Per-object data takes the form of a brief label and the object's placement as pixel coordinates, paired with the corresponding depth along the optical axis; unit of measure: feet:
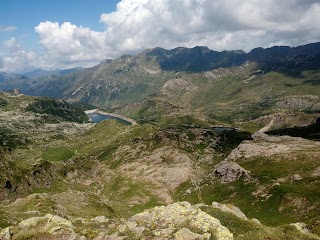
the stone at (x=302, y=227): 138.92
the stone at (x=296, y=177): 362.01
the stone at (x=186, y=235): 104.40
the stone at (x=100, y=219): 141.69
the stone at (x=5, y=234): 117.68
